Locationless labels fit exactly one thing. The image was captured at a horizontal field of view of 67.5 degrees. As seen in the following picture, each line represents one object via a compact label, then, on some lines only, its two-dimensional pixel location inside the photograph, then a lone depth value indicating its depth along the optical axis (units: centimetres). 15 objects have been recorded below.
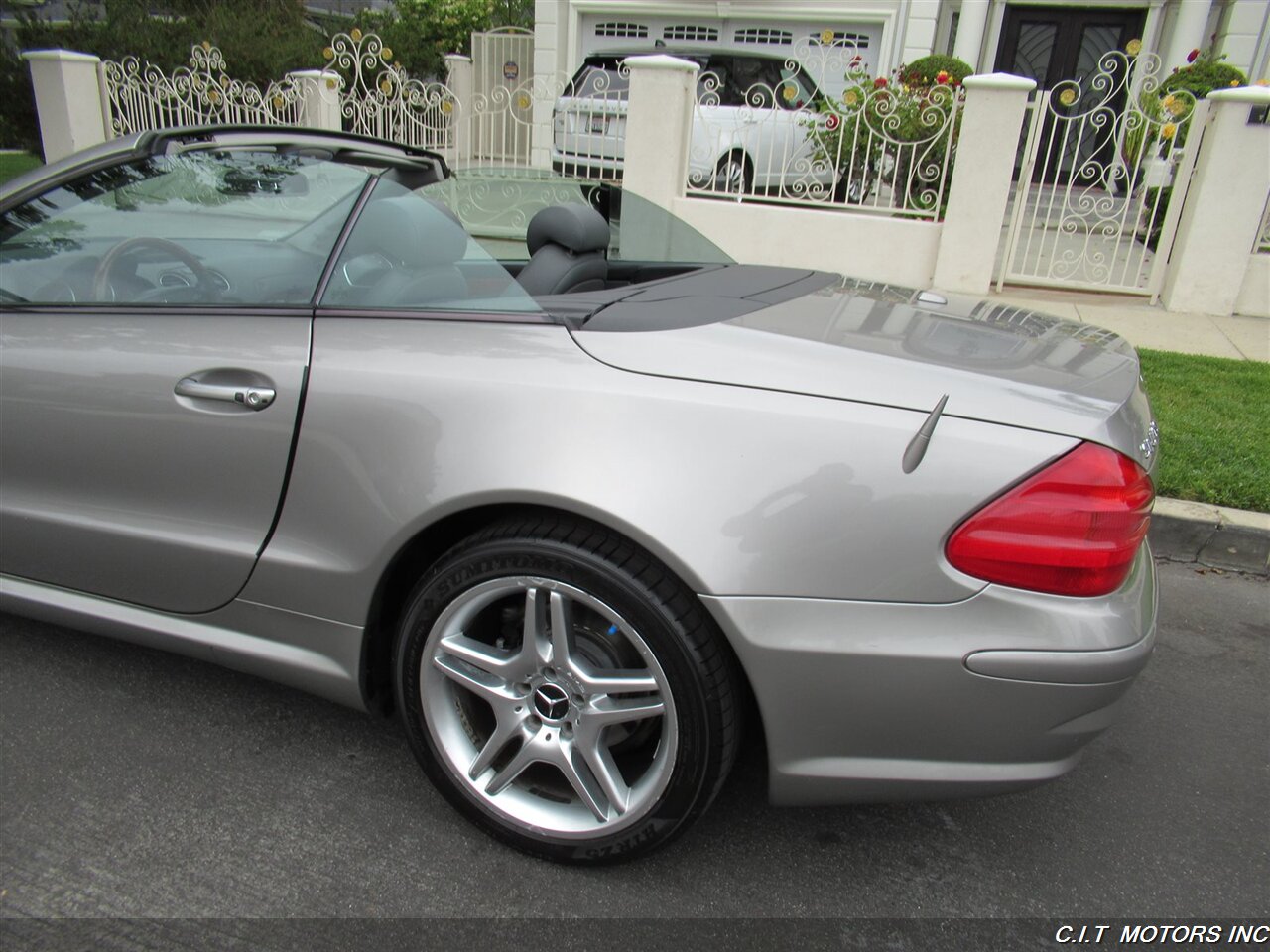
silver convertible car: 171
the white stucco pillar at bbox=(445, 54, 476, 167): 873
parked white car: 791
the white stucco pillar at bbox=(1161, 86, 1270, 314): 698
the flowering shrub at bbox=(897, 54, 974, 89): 1149
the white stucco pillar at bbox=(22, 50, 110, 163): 952
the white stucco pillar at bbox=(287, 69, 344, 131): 907
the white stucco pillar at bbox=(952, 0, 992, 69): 1262
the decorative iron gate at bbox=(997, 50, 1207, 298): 724
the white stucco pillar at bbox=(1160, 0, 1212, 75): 1202
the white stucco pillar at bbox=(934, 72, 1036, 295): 718
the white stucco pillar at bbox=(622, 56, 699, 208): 775
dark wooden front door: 1338
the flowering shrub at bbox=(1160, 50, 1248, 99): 1047
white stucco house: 1217
